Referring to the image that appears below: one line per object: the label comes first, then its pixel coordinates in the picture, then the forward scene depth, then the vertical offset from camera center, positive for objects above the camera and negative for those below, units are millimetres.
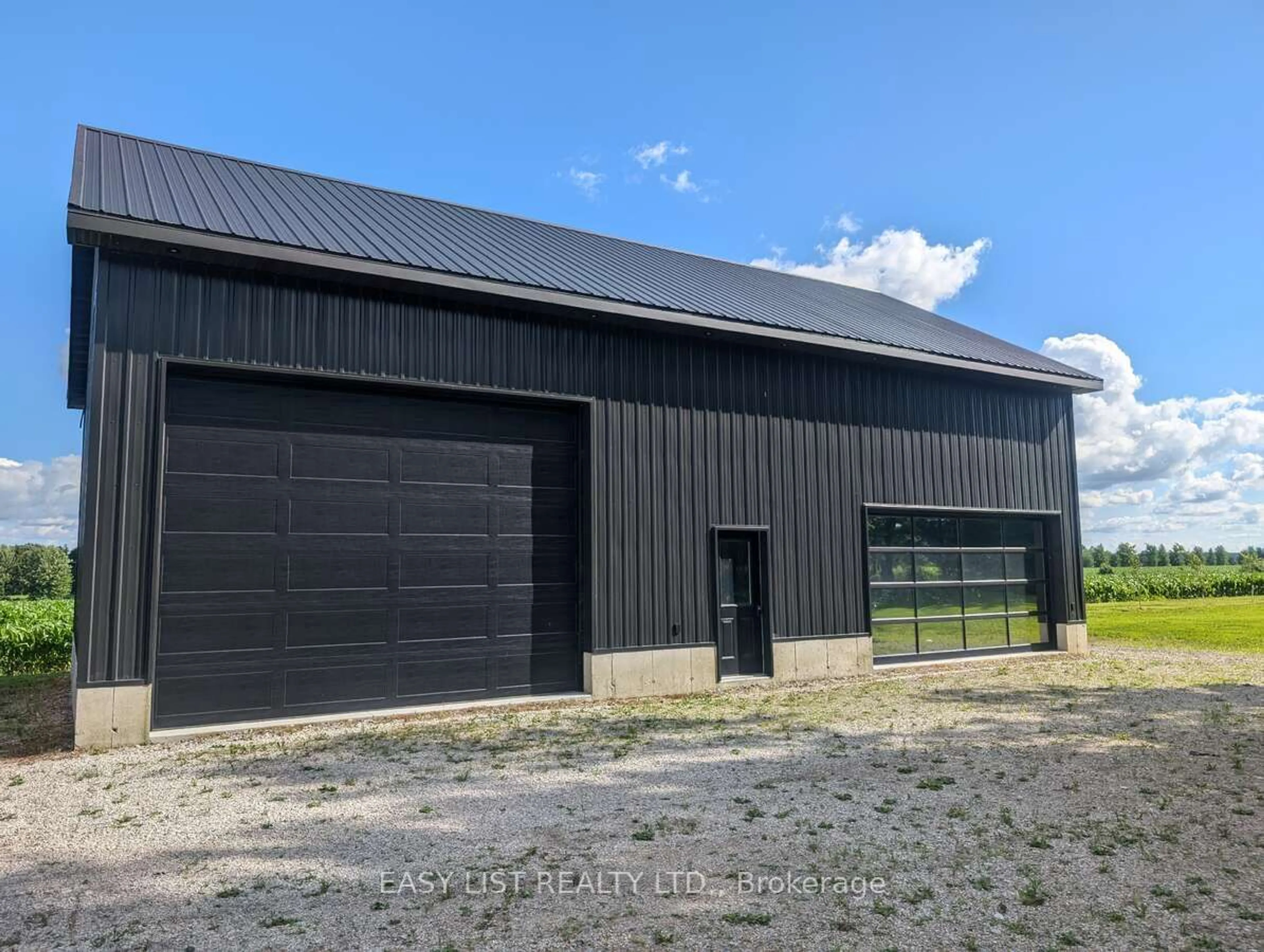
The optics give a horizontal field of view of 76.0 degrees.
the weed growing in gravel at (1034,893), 3906 -1679
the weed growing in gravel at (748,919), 3723 -1683
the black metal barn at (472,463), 8234 +1209
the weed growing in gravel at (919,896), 3939 -1683
